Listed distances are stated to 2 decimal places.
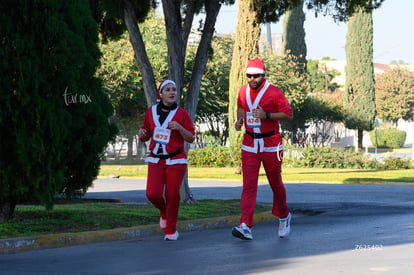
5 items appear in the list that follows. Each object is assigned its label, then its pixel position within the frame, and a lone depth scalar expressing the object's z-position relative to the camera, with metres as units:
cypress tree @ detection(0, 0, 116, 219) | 10.54
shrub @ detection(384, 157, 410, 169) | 33.22
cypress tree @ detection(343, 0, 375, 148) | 50.91
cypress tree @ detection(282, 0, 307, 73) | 55.19
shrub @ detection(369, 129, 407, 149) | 70.50
